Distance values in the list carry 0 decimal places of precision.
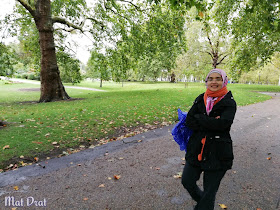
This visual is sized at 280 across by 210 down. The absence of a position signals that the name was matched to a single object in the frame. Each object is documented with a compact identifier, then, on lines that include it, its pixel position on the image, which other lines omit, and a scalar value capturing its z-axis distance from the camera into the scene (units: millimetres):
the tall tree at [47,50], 10523
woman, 2020
